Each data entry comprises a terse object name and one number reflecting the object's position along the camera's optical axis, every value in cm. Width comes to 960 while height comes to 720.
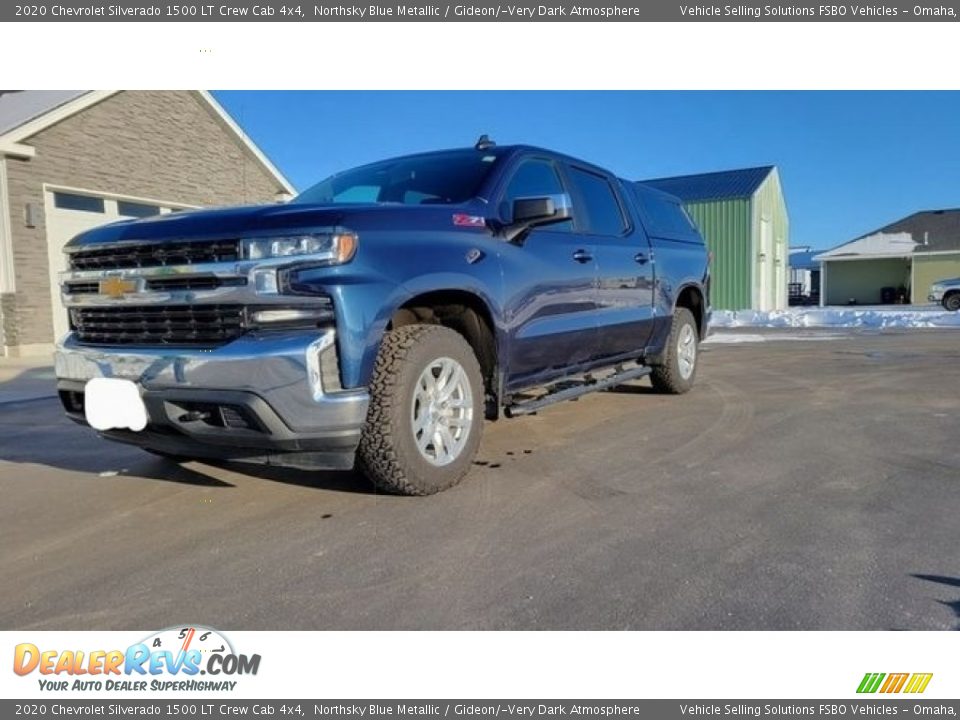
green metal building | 2694
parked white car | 2303
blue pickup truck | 285
